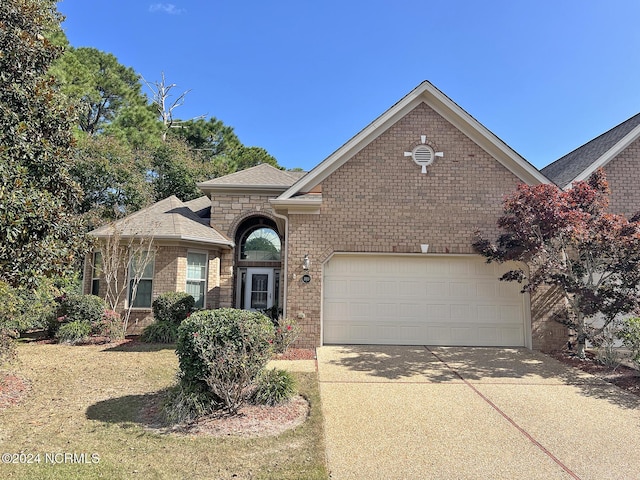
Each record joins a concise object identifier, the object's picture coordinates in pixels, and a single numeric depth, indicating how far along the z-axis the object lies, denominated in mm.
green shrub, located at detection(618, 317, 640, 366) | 7113
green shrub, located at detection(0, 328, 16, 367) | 6522
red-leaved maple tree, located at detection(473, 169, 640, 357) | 7828
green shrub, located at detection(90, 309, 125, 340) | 10797
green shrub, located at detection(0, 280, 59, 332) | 5936
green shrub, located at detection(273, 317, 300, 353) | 8875
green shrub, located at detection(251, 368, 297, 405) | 5605
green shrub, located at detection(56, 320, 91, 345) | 10461
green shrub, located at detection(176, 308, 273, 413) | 5051
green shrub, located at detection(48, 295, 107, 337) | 11031
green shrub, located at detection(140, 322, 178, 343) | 10602
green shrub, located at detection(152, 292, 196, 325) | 11297
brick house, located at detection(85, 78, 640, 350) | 9602
